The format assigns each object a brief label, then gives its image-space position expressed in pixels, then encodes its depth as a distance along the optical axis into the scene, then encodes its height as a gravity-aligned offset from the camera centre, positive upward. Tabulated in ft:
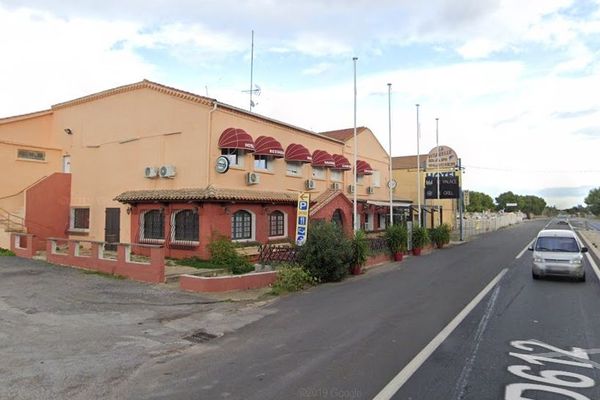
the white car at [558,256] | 48.98 -3.92
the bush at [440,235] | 107.45 -3.84
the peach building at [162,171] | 64.44 +7.68
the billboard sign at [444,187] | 129.08 +9.67
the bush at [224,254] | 59.52 -5.00
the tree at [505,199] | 476.09 +23.80
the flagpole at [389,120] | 88.38 +20.06
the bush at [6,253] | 68.90 -5.92
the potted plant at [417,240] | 90.68 -4.16
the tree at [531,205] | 510.50 +19.66
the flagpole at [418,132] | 103.54 +20.50
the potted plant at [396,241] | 78.59 -3.81
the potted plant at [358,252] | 58.90 -4.42
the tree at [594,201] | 402.64 +19.81
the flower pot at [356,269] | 59.82 -6.79
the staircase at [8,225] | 72.54 -1.67
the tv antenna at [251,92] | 89.04 +25.28
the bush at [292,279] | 46.73 -6.67
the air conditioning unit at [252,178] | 68.54 +6.14
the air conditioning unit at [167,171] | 66.33 +6.84
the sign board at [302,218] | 54.49 +0.04
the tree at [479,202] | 333.62 +14.88
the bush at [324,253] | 51.46 -3.96
